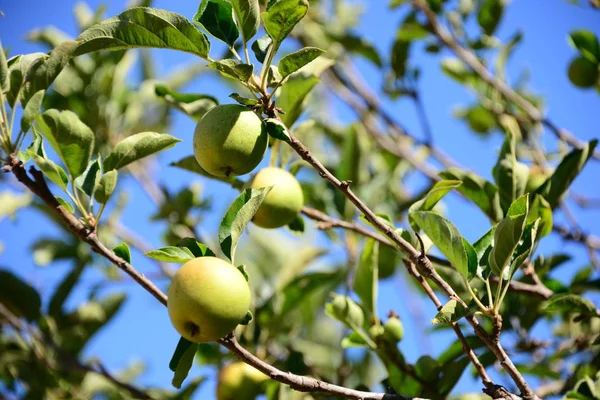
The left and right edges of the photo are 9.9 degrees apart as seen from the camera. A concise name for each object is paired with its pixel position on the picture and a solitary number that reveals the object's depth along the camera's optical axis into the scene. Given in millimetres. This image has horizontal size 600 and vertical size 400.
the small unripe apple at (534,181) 2610
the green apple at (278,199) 2468
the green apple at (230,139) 2368
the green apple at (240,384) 2583
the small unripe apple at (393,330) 2511
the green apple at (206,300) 2306
